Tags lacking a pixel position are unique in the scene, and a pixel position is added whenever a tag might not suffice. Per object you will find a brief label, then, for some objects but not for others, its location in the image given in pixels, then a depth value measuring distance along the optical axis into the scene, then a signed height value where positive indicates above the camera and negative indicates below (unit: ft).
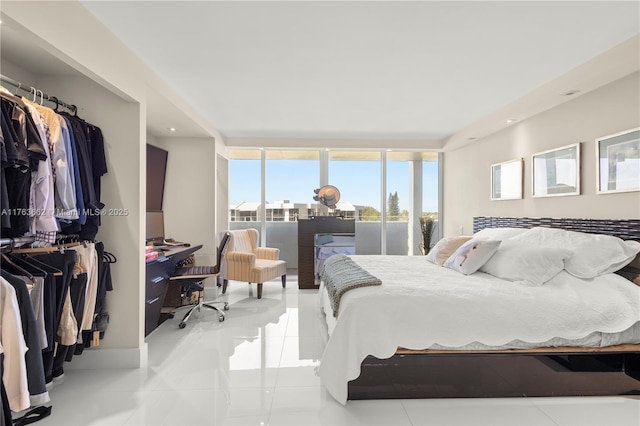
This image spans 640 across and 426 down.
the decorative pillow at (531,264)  8.57 -1.41
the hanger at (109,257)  8.57 -1.17
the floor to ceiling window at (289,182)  20.57 +1.86
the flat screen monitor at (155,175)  14.74 +1.71
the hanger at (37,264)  6.69 -1.06
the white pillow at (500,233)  11.54 -0.80
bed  7.18 -2.89
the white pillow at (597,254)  8.42 -1.11
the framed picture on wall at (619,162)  8.61 +1.35
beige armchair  15.89 -2.61
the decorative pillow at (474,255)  9.92 -1.34
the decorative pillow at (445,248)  11.83 -1.35
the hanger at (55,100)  7.61 +2.59
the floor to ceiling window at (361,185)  20.59 +1.67
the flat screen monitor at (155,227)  14.23 -0.64
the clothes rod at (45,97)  6.23 +2.56
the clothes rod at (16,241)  6.06 -0.54
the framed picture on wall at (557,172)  10.59 +1.35
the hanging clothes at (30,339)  5.92 -2.29
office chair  12.43 -2.43
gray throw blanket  8.22 -1.84
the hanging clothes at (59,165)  6.85 +1.00
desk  10.88 -2.41
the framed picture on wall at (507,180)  13.41 +1.35
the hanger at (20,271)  6.42 -1.13
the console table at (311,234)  18.11 -1.22
